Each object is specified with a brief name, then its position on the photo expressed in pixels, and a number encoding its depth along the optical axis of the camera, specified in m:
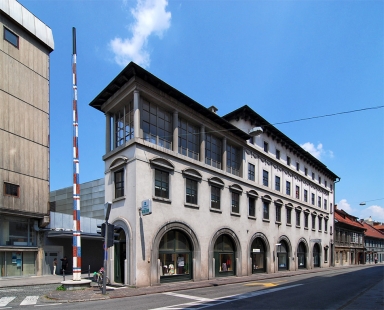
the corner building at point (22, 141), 26.23
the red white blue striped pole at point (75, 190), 16.39
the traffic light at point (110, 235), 15.31
